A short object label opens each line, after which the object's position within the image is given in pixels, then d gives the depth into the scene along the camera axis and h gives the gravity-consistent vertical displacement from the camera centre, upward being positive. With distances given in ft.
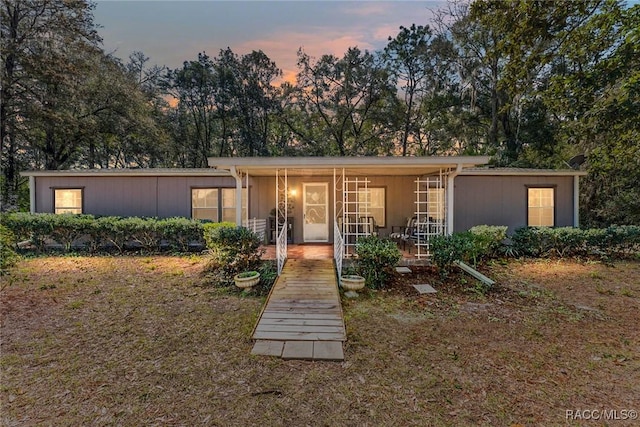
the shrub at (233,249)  21.48 -2.60
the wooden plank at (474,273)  20.07 -4.49
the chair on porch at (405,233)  29.03 -2.10
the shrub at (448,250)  21.35 -2.70
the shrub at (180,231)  29.35 -1.66
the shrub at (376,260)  19.95 -3.18
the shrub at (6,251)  15.60 -1.93
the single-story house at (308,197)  32.04 +1.92
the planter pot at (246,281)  19.54 -4.46
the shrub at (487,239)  24.85 -2.36
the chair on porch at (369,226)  29.65 -1.29
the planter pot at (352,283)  19.02 -4.55
